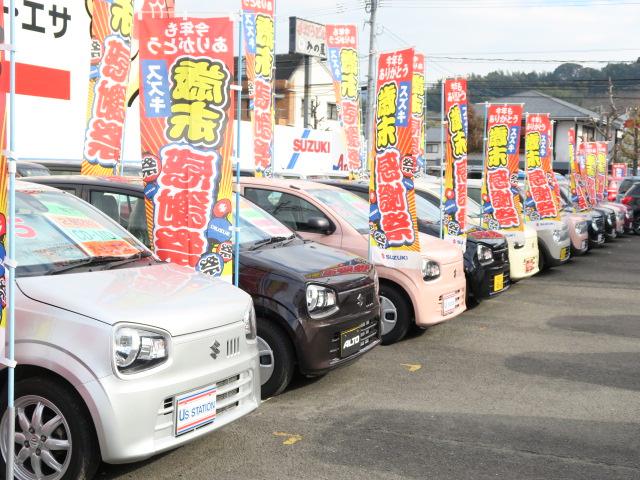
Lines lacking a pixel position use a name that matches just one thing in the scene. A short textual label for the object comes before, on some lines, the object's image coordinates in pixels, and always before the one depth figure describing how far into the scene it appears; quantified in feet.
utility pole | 88.12
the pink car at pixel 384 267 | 24.62
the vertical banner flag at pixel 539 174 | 44.45
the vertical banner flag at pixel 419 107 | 36.19
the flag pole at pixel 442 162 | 31.04
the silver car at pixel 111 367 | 11.84
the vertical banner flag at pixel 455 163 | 31.55
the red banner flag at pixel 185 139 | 19.07
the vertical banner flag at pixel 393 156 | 25.81
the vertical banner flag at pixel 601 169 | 72.08
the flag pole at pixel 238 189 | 18.99
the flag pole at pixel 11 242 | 11.06
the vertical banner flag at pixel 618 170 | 101.58
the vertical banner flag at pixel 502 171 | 38.50
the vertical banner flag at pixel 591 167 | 67.56
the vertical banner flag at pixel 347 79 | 56.24
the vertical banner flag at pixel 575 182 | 58.65
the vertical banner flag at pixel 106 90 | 28.02
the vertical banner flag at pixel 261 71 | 39.58
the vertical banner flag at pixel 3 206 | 11.23
